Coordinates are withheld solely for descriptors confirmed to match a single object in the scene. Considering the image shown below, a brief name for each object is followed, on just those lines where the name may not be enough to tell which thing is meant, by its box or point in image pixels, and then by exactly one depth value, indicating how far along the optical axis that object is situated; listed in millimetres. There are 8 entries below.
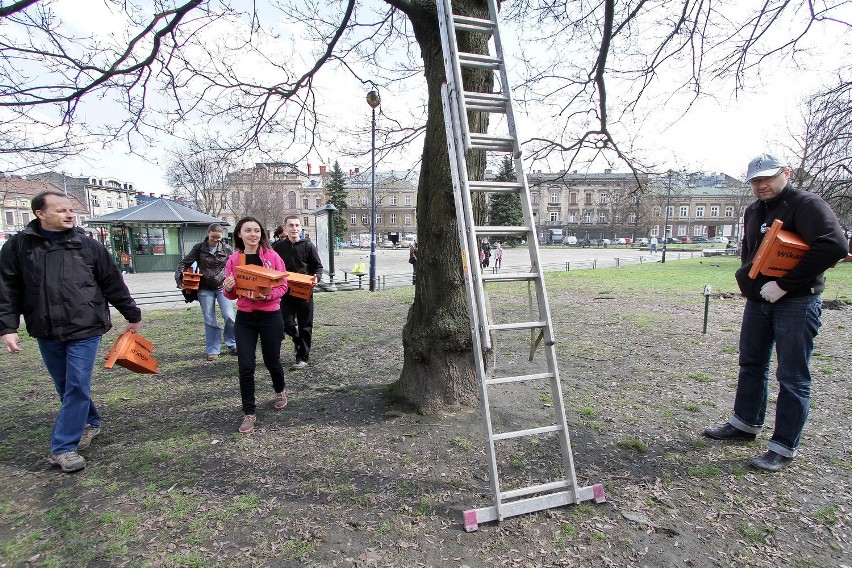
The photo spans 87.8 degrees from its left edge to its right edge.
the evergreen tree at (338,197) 47125
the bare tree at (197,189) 33000
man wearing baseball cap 2887
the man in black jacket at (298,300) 5781
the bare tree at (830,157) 7839
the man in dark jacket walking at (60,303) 3197
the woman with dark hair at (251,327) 3883
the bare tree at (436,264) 3922
